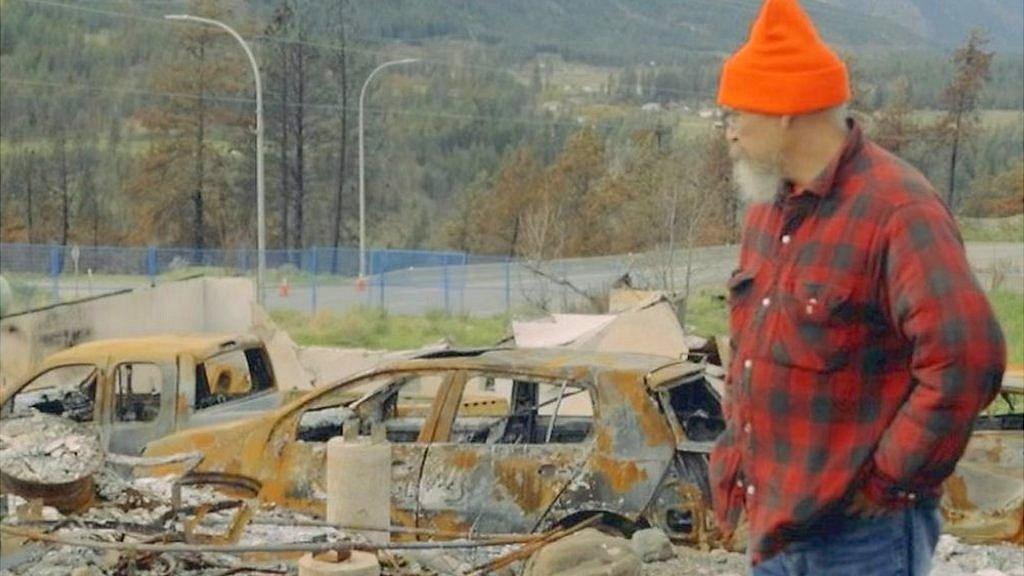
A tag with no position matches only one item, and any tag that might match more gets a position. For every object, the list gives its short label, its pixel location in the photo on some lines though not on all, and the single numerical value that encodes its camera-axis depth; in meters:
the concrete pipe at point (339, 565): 6.91
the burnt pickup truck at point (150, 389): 11.76
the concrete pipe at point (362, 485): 8.08
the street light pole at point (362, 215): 38.68
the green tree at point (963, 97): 60.97
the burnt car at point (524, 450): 8.68
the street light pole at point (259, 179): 31.67
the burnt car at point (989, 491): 9.64
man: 3.24
